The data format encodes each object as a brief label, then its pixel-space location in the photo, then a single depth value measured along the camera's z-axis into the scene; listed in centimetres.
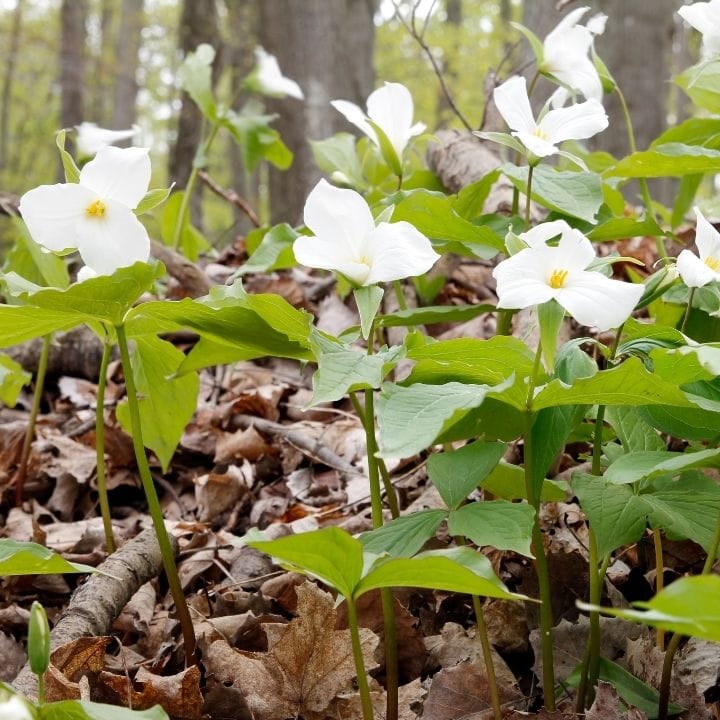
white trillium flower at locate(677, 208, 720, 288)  138
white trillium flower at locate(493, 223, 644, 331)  135
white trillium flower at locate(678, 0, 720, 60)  155
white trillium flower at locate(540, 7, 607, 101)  163
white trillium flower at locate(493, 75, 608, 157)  148
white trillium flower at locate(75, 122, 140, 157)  184
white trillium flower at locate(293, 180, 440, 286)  141
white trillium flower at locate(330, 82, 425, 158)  161
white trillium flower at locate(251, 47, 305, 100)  222
